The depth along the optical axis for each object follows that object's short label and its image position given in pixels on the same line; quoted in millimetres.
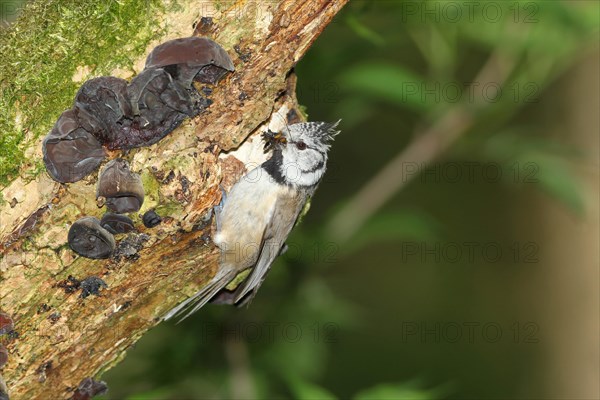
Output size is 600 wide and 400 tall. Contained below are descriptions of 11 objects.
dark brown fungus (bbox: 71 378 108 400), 5922
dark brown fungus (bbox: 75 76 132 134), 4918
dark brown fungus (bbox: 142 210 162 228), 5246
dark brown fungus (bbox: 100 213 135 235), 5180
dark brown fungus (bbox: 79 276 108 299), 5426
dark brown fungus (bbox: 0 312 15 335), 5273
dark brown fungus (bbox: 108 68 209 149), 4969
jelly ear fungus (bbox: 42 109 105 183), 4945
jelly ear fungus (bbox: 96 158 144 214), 5086
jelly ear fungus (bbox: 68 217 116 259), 5137
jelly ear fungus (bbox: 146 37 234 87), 4984
